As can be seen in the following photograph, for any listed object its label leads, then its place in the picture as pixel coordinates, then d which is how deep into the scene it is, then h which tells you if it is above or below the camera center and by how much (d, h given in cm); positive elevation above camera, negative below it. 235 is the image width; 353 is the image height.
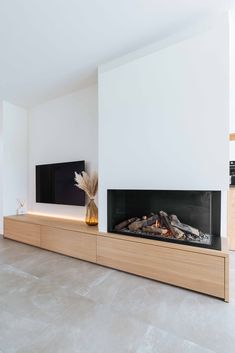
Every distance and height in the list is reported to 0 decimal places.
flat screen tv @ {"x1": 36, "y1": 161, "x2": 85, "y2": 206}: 300 -16
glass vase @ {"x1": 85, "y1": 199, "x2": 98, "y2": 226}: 266 -56
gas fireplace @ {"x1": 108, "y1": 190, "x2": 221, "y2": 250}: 189 -47
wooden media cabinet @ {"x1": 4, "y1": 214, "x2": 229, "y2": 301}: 162 -87
